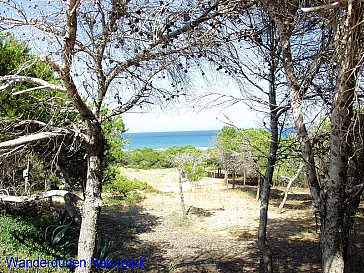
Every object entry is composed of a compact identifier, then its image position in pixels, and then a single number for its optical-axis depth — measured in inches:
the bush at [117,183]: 323.9
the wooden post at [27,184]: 169.1
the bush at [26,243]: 175.5
